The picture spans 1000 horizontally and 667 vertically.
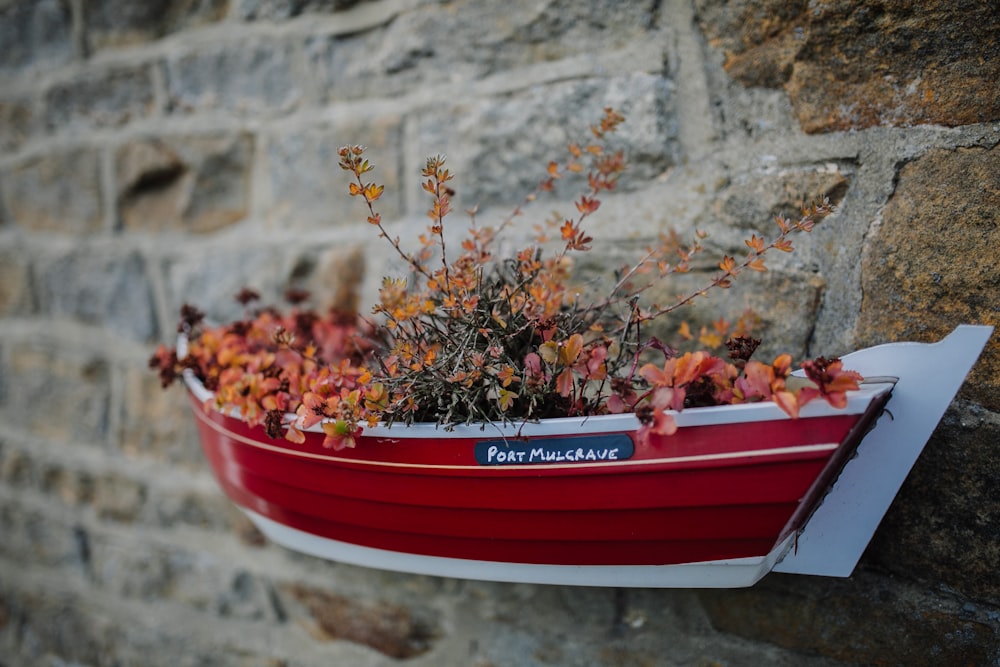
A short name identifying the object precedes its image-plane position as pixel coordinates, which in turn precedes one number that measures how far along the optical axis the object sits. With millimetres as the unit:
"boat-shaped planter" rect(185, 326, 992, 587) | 554
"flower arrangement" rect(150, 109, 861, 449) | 596
